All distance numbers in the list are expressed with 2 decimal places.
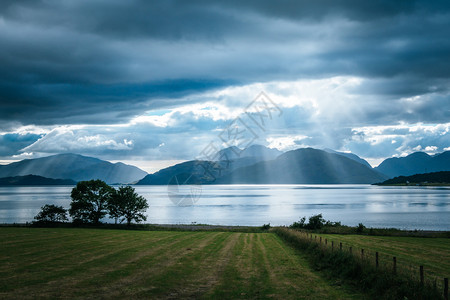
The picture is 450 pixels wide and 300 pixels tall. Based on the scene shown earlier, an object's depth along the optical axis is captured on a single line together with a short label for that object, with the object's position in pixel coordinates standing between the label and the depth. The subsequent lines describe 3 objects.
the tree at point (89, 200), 74.00
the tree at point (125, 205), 76.62
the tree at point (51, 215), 70.62
